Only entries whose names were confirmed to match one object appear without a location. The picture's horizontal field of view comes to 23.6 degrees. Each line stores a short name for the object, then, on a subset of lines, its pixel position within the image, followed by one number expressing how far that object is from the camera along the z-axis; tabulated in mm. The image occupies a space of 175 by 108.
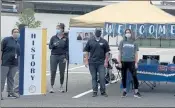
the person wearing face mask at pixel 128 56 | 10992
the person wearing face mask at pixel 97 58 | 11031
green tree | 52844
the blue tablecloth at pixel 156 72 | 11844
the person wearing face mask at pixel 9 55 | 10258
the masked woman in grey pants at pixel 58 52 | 11586
